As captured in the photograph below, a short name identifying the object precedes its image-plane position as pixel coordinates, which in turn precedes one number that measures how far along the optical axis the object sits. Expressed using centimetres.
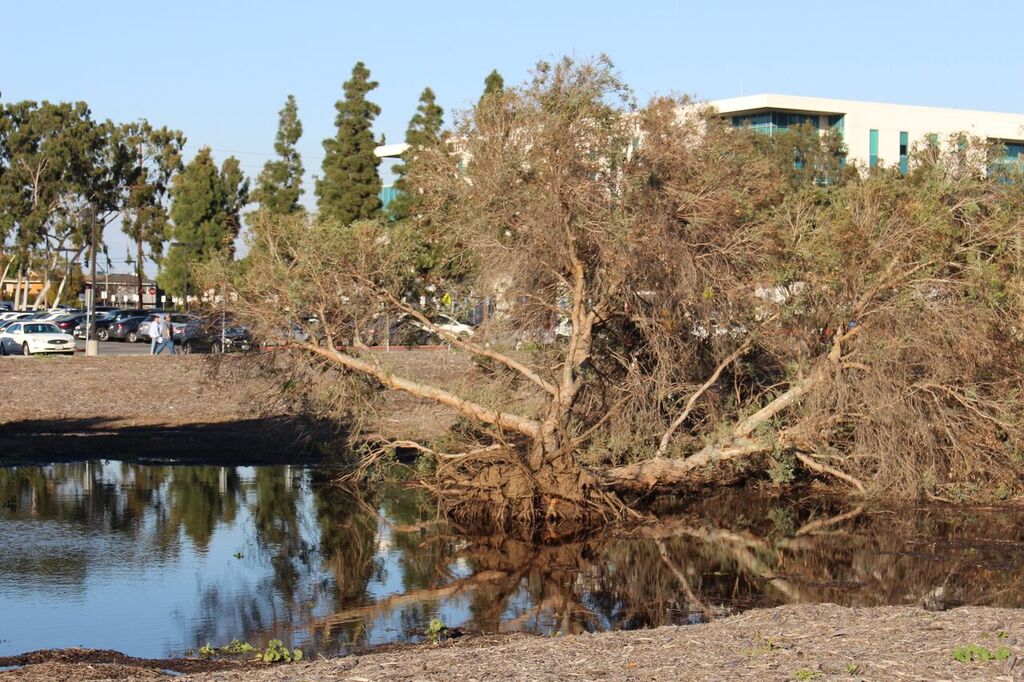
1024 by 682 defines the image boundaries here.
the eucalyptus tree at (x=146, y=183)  8644
